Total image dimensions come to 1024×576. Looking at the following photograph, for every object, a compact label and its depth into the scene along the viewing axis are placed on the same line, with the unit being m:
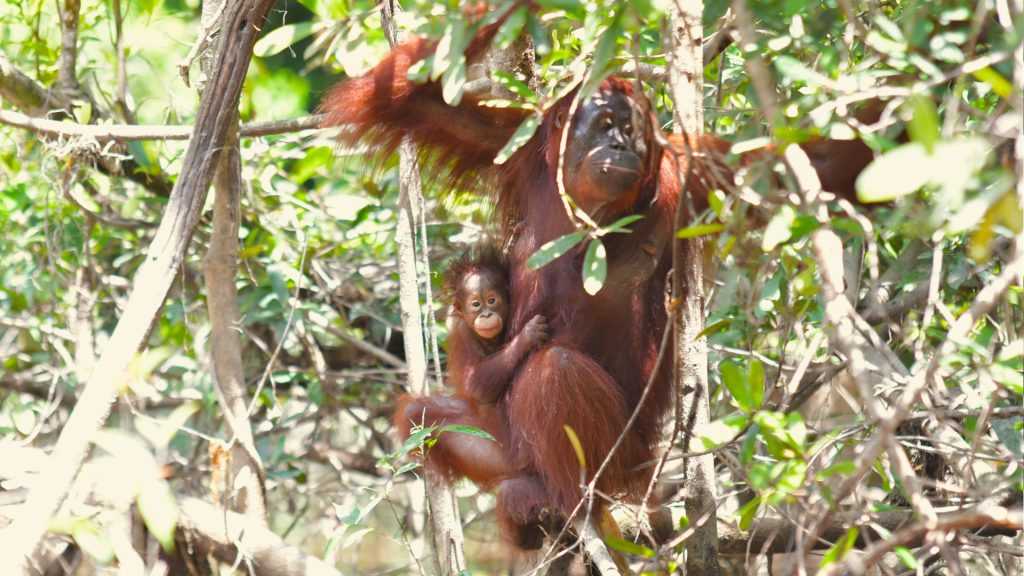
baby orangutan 7.71
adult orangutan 6.98
